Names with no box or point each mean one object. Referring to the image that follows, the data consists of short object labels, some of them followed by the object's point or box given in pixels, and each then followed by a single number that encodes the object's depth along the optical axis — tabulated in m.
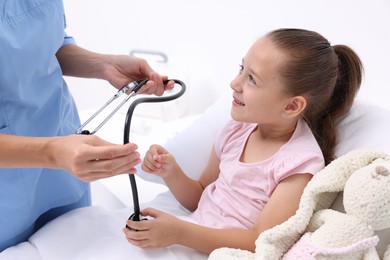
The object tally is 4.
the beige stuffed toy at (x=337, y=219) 0.77
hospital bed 0.97
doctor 0.77
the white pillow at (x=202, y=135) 1.10
